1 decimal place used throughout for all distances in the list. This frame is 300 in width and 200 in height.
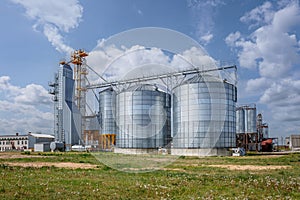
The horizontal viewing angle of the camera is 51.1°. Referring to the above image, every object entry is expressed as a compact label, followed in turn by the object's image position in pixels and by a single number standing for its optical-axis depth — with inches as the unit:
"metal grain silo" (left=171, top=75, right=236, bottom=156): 2952.8
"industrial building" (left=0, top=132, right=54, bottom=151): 5915.4
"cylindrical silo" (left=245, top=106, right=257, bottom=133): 4731.8
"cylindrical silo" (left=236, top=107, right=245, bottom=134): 4706.4
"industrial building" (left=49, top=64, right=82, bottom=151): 4382.4
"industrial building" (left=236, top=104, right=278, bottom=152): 4498.0
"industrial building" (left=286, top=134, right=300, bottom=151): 5332.7
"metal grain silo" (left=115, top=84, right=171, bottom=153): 3255.4
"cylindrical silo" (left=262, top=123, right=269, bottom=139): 5145.7
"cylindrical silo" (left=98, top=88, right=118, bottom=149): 4303.6
